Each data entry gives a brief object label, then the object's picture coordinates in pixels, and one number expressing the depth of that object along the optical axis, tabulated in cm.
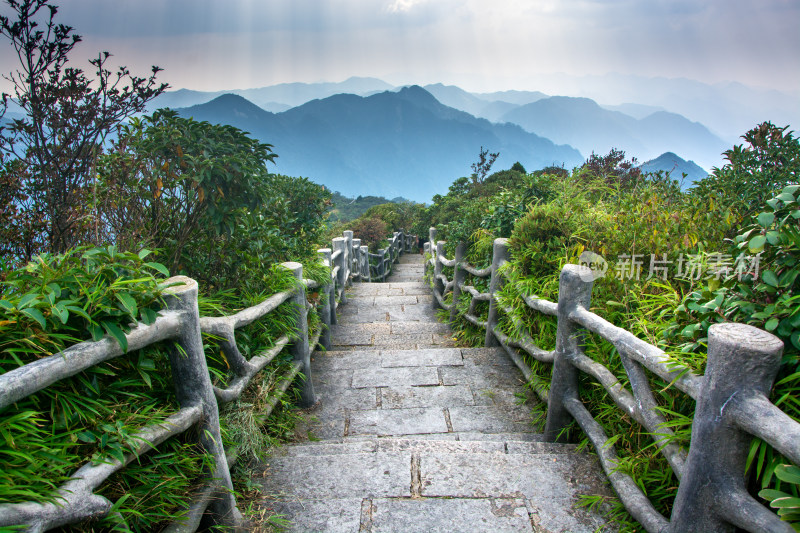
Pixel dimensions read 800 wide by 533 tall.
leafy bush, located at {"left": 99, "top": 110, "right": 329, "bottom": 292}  265
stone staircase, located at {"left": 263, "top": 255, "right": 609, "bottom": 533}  191
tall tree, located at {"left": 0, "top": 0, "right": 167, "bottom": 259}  272
